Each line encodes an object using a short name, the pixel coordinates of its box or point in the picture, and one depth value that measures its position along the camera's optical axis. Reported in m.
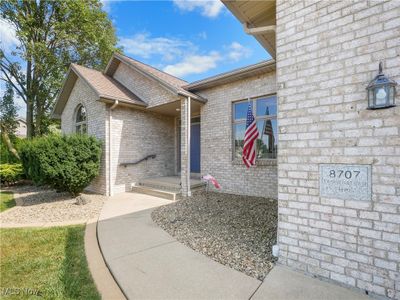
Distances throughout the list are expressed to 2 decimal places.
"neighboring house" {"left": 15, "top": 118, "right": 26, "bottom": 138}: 30.65
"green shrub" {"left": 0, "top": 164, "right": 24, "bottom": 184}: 10.46
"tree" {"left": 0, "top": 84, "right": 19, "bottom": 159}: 15.55
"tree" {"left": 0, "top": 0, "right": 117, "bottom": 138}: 13.58
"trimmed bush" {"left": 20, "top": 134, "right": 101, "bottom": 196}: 6.33
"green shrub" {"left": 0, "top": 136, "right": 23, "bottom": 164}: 11.88
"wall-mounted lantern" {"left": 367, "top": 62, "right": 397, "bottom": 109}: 2.09
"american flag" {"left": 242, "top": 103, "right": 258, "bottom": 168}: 5.32
